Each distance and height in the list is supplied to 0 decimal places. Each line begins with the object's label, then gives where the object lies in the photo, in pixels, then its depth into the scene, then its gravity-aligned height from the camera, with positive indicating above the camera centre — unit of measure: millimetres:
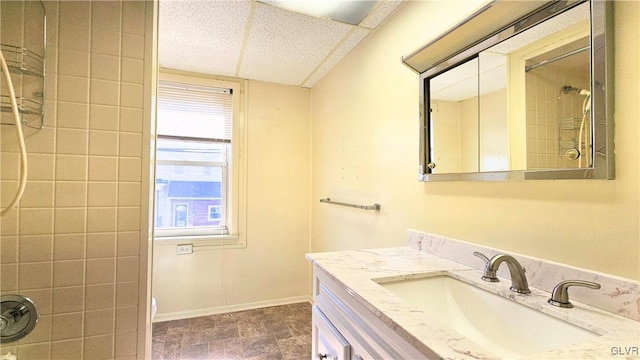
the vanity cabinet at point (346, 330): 728 -451
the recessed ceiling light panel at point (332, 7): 1592 +1051
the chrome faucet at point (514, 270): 868 -268
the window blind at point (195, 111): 2535 +699
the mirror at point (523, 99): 788 +319
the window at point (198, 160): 2543 +240
